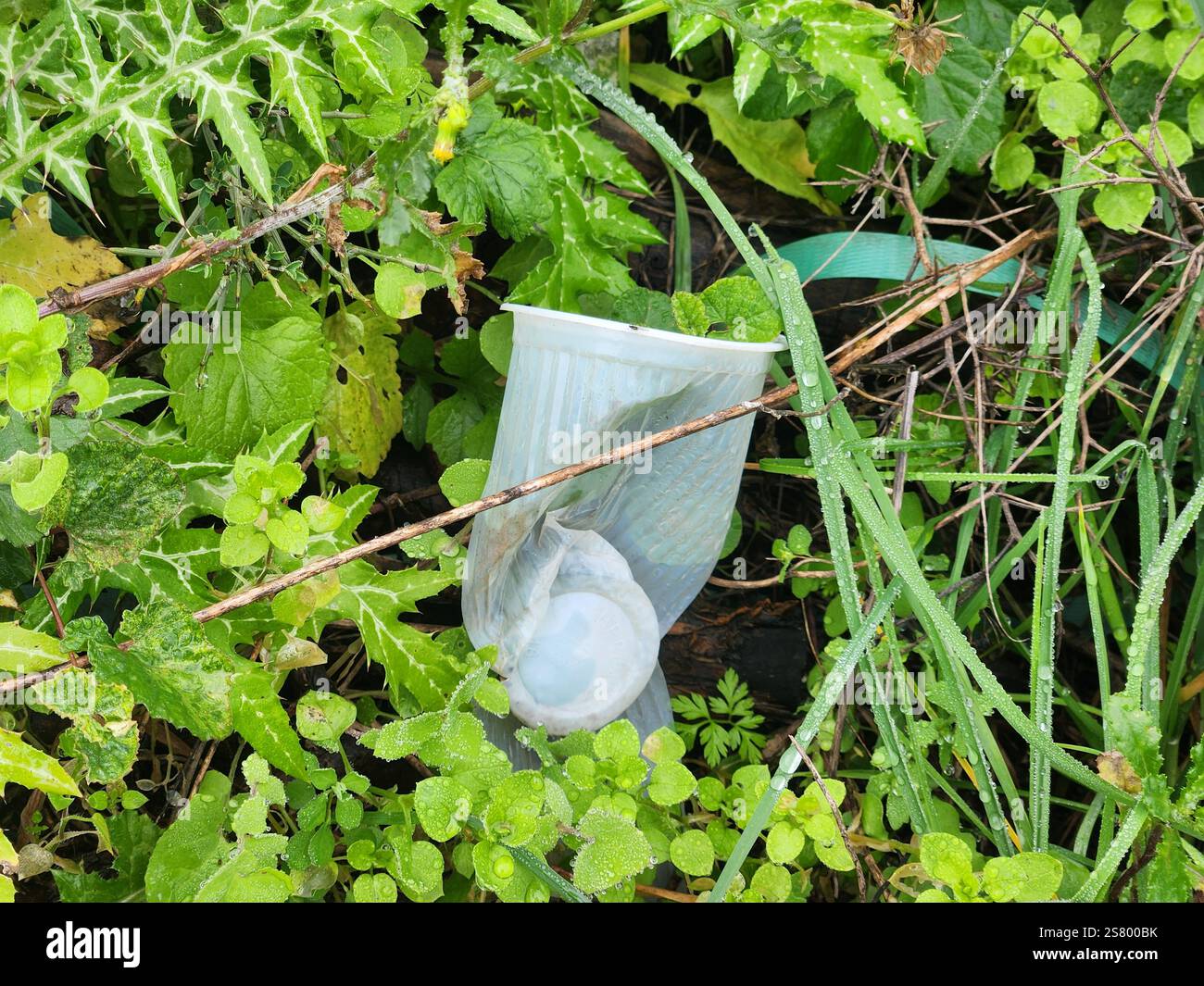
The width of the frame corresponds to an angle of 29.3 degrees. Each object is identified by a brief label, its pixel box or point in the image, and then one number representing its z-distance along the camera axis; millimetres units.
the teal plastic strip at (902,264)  663
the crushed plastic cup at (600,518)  616
